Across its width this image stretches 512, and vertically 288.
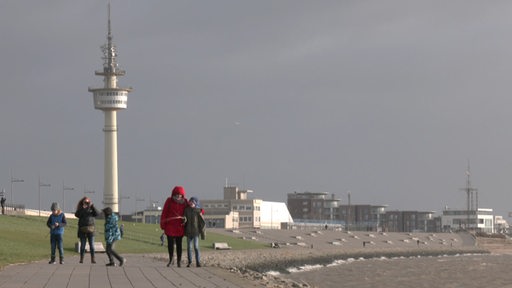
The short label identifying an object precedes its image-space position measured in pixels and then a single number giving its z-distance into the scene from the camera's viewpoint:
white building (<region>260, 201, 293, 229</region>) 185.00
